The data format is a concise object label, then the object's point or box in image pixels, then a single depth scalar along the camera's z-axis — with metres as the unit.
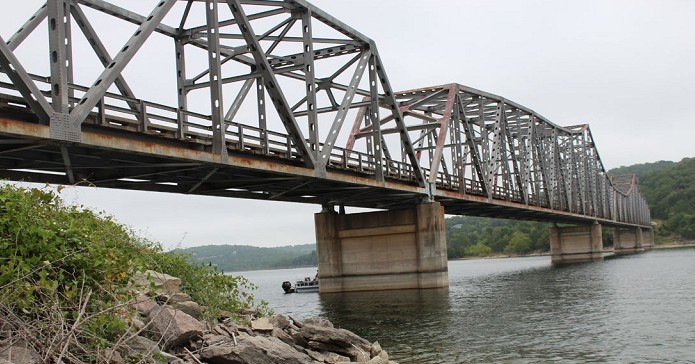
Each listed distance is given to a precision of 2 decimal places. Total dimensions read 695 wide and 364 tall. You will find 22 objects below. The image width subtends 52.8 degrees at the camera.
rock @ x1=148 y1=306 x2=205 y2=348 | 12.49
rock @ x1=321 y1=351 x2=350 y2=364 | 16.77
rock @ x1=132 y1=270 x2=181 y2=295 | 14.45
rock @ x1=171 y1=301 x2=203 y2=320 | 14.69
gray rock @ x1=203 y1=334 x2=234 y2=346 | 13.57
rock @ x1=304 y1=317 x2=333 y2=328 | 19.27
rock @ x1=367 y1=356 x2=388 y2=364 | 17.78
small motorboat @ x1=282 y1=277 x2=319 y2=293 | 71.62
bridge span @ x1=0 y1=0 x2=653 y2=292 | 22.34
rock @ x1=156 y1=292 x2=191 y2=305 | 14.55
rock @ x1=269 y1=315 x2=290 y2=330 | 18.09
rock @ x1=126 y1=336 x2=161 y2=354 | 11.45
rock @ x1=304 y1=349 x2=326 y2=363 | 16.50
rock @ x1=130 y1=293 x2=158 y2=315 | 13.19
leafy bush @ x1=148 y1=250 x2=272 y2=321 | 17.23
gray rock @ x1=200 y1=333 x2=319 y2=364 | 12.86
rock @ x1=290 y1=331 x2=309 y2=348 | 17.53
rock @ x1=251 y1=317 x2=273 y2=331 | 16.64
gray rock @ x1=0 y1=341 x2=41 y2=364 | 9.49
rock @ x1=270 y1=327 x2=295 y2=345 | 16.84
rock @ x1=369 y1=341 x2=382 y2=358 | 19.69
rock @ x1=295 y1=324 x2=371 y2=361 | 17.61
